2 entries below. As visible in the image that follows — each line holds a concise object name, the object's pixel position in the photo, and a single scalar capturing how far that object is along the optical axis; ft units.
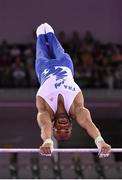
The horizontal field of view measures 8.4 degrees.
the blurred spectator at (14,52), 63.87
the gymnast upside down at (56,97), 30.17
